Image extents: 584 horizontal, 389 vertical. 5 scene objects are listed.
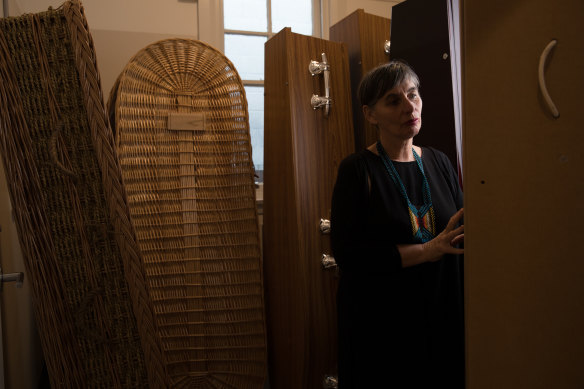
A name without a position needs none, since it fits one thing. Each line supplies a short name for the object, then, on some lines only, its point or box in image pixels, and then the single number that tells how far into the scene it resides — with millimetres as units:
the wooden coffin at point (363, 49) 2098
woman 1469
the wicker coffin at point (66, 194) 1066
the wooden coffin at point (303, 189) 1956
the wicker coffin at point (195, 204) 2113
